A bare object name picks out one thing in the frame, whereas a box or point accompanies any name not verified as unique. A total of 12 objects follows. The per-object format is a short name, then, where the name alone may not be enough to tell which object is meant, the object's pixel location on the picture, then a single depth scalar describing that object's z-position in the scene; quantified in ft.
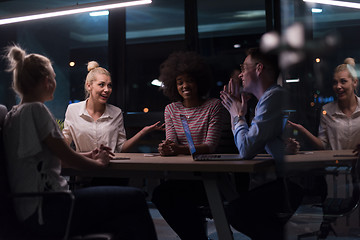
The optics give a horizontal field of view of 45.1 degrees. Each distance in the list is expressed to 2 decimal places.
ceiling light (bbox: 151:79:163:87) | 24.47
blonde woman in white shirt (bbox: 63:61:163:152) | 11.35
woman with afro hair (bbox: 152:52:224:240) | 8.91
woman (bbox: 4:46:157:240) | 6.21
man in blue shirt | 7.24
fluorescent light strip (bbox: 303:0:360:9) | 5.96
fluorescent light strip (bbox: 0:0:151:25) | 12.37
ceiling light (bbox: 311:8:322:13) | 6.16
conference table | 6.40
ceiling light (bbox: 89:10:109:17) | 18.46
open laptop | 7.56
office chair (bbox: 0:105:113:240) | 6.03
